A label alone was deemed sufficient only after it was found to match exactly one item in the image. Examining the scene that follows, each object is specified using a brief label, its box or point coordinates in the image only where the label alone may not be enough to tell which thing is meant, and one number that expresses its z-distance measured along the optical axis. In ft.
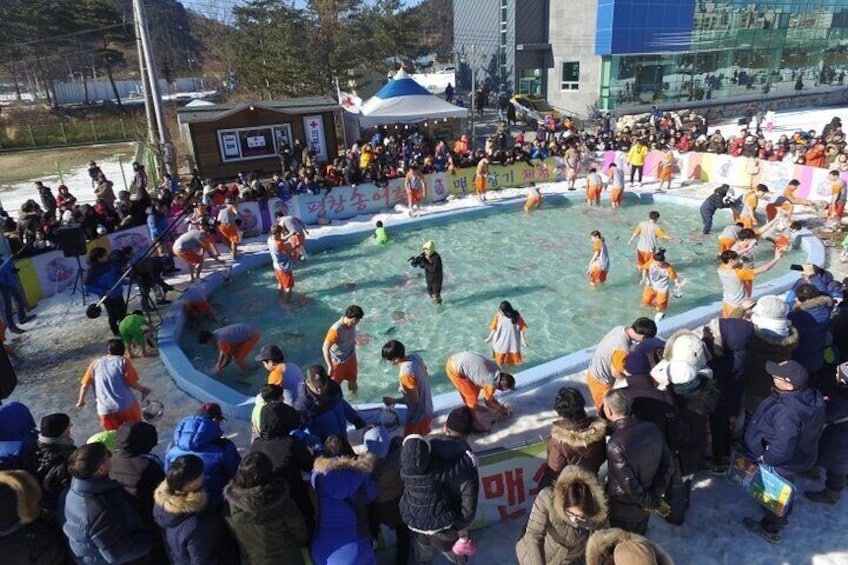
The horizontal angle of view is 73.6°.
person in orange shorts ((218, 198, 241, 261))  42.06
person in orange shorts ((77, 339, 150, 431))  20.67
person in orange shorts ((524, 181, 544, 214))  53.47
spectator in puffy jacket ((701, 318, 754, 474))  17.46
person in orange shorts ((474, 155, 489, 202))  55.83
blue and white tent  71.56
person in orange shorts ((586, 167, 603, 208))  52.65
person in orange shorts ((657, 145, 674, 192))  56.70
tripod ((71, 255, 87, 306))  35.04
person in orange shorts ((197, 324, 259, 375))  27.07
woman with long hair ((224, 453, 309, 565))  11.92
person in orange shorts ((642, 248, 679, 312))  30.35
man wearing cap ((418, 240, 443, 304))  33.73
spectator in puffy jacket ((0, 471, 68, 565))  12.17
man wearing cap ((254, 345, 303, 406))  19.94
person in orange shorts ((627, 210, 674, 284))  33.83
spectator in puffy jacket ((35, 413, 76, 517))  14.20
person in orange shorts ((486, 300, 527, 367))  24.21
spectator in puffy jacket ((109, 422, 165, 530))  13.25
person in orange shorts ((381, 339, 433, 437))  18.56
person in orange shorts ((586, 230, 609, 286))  33.96
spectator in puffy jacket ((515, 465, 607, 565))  11.85
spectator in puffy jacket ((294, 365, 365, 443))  16.80
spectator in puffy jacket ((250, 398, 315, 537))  13.51
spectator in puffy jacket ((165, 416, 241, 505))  13.97
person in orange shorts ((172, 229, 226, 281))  36.73
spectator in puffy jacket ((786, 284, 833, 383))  18.11
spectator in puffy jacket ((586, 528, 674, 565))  8.60
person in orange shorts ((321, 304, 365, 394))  22.91
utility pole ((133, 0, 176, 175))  51.58
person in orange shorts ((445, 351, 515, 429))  20.34
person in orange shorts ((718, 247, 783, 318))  27.25
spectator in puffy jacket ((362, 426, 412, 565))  13.74
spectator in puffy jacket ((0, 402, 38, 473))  14.90
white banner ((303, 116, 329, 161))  70.85
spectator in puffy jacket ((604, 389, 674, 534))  13.10
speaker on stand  31.65
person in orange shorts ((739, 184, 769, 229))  39.60
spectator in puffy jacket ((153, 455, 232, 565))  11.88
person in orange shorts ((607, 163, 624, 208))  51.75
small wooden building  67.05
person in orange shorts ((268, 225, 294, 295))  34.52
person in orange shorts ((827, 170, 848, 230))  42.42
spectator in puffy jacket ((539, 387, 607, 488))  13.55
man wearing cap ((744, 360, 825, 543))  14.57
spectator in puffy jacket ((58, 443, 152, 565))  12.17
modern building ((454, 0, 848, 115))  102.89
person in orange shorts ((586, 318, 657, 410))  19.43
